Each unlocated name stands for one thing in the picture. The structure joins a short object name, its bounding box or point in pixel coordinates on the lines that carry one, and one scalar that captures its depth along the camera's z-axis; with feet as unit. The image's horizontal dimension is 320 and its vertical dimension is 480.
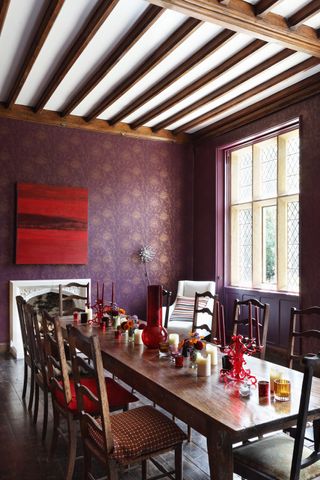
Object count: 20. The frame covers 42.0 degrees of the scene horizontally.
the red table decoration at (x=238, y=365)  6.84
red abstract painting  17.97
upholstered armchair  17.16
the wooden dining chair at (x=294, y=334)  8.08
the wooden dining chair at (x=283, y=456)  4.88
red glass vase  8.82
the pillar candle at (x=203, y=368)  7.06
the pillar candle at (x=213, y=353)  7.66
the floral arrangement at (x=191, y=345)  7.92
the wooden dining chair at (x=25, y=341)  10.93
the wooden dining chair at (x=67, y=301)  19.01
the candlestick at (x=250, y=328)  8.04
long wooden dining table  5.13
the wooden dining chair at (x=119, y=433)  6.01
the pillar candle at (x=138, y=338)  9.27
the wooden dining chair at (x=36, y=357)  9.45
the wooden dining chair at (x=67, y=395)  7.70
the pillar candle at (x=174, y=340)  8.68
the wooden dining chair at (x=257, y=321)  9.06
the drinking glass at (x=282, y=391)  5.99
